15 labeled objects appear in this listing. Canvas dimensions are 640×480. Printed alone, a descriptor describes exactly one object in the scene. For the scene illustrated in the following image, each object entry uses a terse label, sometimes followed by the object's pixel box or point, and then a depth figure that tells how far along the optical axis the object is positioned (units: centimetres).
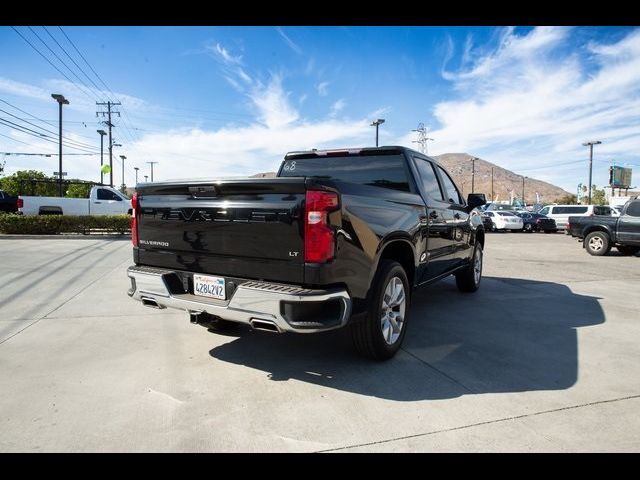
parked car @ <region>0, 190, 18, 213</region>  2647
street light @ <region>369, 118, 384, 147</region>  3144
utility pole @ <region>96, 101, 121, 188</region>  5031
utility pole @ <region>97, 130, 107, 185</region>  5098
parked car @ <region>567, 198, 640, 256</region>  1214
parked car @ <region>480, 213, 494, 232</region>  2691
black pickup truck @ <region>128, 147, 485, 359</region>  297
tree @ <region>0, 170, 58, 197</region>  3661
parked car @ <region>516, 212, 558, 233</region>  2605
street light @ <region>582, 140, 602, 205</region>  4620
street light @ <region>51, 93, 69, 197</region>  3082
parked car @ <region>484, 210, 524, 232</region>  2650
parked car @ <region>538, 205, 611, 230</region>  2531
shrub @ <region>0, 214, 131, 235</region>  1638
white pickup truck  1902
